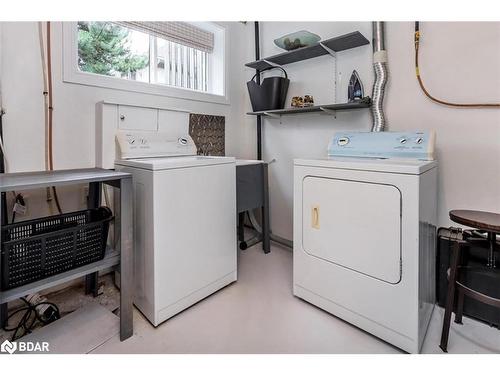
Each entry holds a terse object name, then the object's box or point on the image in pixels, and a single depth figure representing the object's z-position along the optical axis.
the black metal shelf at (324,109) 2.11
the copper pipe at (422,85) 1.79
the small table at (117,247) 1.33
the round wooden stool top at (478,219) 1.30
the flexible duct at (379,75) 2.04
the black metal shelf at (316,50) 2.12
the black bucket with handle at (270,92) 2.62
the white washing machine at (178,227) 1.61
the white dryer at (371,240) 1.38
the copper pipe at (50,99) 1.80
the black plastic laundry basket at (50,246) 1.25
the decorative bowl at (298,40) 2.38
